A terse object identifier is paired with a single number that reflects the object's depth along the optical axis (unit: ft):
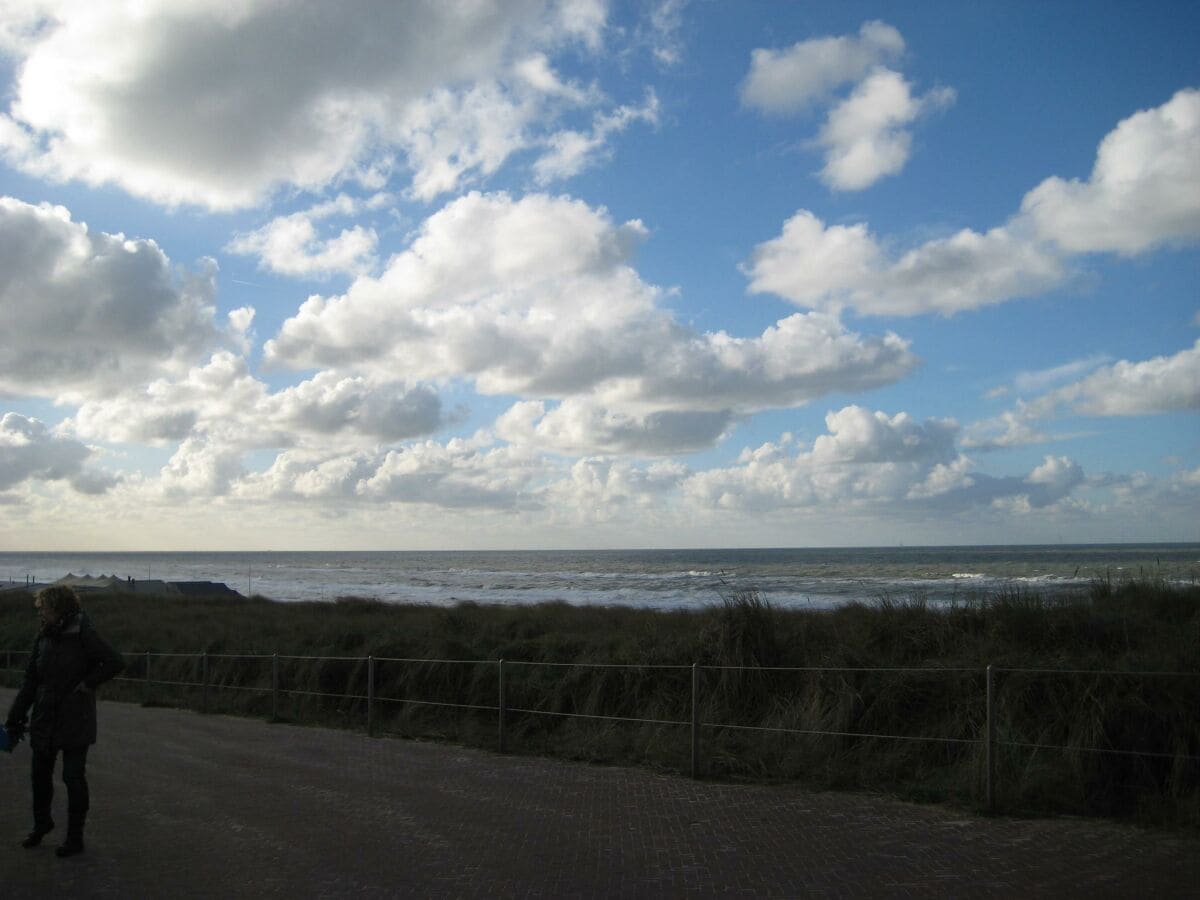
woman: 19.98
